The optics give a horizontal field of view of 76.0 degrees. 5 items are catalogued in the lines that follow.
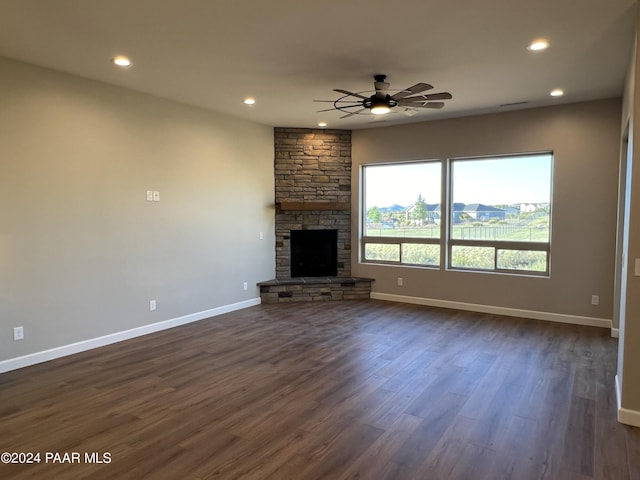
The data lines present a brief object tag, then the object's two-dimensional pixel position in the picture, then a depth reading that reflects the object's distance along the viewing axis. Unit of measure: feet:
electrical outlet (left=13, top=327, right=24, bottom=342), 12.42
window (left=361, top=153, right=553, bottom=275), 18.57
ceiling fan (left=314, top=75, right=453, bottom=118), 12.46
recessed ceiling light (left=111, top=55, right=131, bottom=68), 12.15
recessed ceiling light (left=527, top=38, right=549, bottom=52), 10.93
